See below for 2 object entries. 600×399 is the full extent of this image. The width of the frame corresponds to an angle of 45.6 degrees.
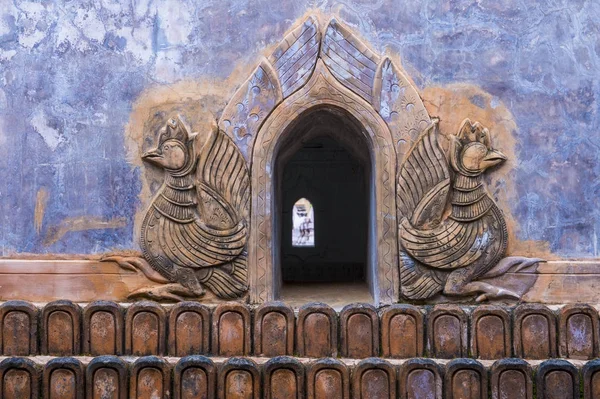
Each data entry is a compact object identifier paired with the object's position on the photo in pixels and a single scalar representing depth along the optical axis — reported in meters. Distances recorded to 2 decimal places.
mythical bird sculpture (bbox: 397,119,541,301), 5.90
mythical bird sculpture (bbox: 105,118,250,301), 5.95
